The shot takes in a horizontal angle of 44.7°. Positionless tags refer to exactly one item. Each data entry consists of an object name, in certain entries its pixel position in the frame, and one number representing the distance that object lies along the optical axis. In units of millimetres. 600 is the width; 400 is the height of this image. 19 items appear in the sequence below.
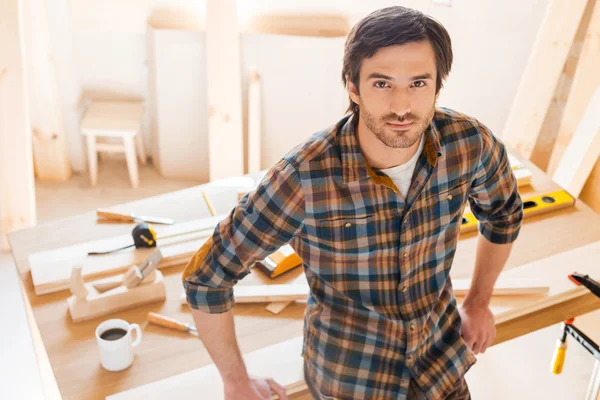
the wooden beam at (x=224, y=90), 3416
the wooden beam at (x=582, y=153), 3021
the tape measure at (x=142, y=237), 2129
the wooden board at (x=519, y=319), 1736
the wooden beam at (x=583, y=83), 3068
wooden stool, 3639
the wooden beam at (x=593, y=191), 3178
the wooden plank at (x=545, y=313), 2018
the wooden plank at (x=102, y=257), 2018
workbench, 1774
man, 1427
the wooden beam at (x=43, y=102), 3482
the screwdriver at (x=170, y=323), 1897
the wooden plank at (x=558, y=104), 3211
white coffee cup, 1730
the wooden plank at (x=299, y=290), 1992
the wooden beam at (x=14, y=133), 2928
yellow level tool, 2393
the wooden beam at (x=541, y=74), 3086
